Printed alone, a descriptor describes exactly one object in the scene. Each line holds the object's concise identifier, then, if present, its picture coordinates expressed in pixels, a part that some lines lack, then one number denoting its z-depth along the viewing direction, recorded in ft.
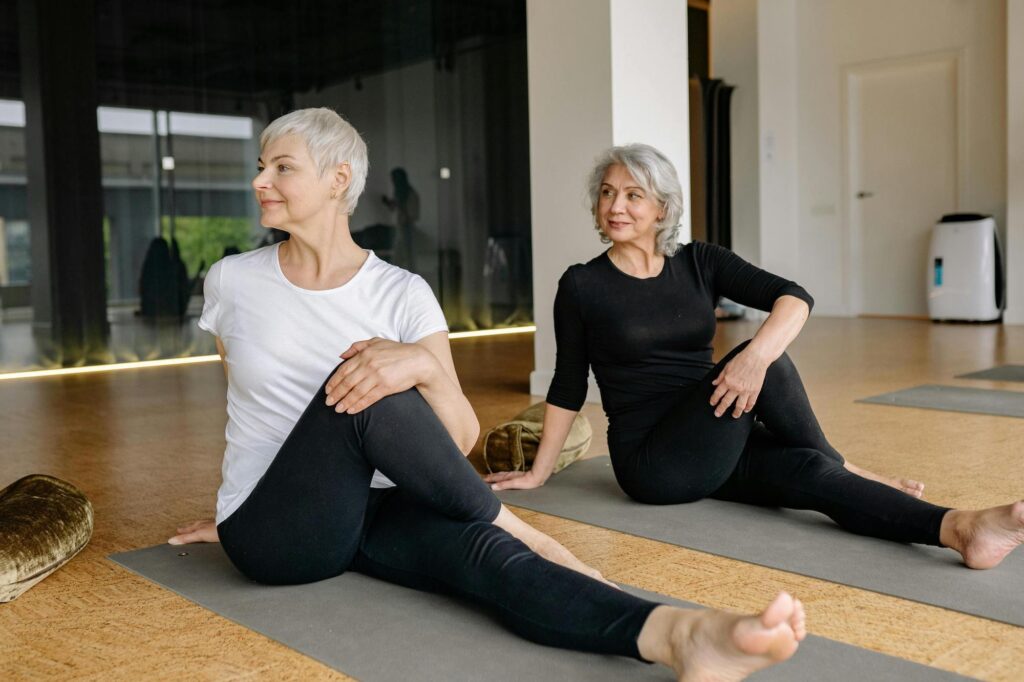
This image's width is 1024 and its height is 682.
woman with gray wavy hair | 6.91
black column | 20.40
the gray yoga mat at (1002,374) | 15.34
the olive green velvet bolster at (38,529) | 6.19
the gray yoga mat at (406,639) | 4.65
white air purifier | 25.27
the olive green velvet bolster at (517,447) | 9.34
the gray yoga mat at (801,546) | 5.69
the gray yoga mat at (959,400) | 12.27
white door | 27.04
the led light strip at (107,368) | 20.34
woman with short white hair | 5.05
